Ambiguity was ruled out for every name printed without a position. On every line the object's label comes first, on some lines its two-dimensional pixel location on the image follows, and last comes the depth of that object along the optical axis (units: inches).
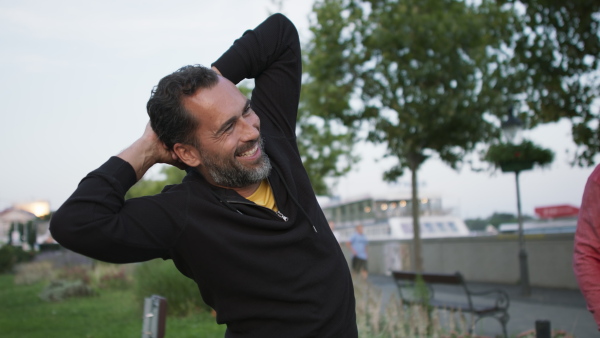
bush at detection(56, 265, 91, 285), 702.7
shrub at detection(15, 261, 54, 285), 756.6
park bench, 295.7
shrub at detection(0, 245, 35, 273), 1026.1
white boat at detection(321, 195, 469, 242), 1238.3
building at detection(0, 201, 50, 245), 1511.3
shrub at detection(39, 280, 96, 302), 549.3
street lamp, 554.6
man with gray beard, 76.7
